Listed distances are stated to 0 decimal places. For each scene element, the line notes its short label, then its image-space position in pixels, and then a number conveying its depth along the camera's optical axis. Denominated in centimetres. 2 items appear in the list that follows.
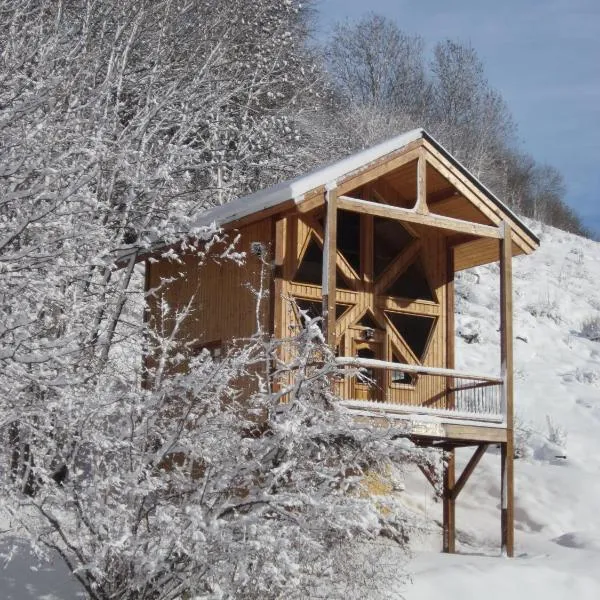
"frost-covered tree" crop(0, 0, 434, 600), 877
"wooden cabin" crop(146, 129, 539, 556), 1536
